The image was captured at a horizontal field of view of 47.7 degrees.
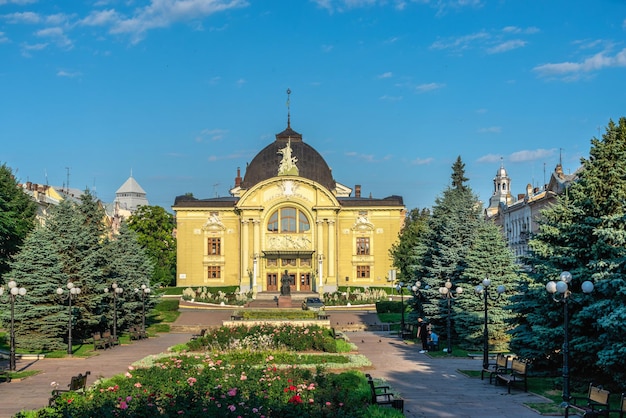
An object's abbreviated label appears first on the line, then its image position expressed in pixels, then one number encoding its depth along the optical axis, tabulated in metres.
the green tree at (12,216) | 39.08
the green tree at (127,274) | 36.19
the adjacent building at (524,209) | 64.44
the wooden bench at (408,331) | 35.09
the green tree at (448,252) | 33.03
